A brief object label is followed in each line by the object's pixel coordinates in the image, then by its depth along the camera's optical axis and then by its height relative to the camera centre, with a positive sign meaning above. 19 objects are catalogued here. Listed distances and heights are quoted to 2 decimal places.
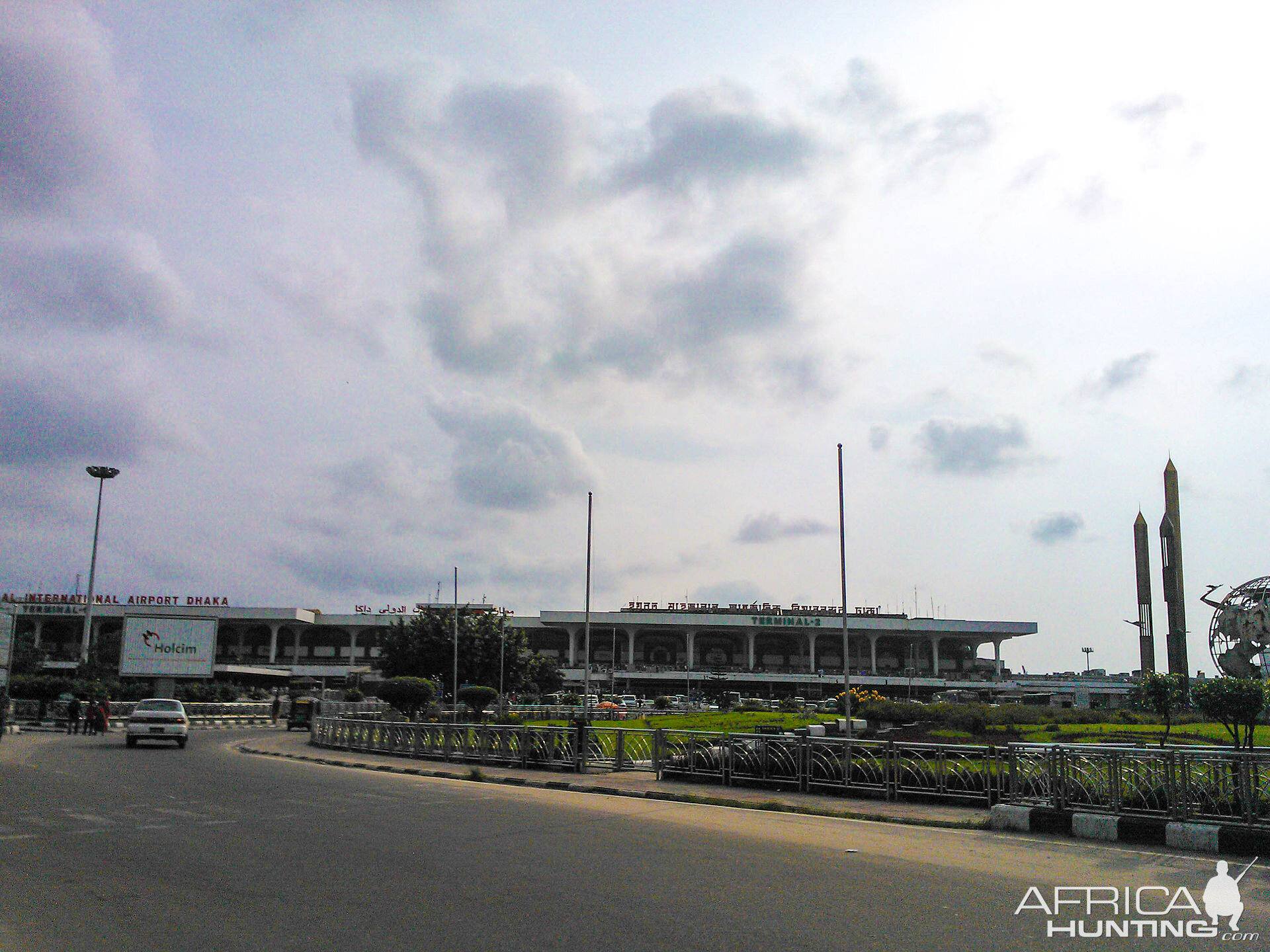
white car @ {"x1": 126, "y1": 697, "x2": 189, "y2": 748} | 30.50 -2.50
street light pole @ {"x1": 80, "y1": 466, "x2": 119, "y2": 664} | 71.50 +12.05
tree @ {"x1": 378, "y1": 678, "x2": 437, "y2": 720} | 40.84 -1.94
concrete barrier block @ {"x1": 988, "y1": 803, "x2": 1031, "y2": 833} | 13.09 -2.15
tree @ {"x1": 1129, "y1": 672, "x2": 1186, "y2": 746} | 25.30 -0.87
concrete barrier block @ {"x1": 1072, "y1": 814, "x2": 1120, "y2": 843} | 12.12 -2.09
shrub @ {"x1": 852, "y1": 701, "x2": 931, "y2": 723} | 38.78 -2.33
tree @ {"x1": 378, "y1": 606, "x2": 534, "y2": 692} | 53.88 -0.19
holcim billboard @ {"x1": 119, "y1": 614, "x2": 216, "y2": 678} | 59.69 -0.31
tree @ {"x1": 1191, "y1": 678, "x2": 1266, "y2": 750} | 20.19 -0.84
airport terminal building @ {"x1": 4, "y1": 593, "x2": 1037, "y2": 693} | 101.69 +0.94
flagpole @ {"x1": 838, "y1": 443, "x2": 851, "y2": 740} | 26.26 +2.91
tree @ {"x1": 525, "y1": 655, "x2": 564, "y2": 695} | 73.62 -2.25
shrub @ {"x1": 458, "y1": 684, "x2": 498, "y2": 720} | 44.88 -2.26
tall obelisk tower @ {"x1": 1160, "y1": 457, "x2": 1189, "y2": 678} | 80.88 +6.03
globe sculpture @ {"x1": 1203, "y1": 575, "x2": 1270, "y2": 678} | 36.47 +1.05
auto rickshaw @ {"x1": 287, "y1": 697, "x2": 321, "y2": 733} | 48.66 -3.34
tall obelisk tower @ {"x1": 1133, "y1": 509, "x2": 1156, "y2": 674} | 86.50 +5.50
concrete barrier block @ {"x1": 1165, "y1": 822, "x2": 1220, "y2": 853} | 11.26 -2.04
